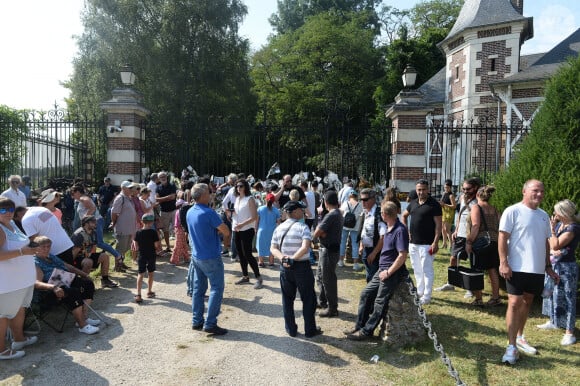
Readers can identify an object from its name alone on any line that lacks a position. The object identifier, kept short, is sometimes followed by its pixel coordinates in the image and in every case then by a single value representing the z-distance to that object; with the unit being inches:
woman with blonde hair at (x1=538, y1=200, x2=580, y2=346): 208.5
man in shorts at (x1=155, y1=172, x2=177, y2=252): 395.9
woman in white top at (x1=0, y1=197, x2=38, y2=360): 186.1
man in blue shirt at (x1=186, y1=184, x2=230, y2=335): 218.5
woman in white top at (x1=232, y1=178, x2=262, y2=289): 301.3
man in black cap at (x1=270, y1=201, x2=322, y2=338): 213.6
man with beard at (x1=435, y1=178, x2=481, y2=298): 270.5
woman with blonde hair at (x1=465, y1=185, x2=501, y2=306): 252.7
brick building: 778.8
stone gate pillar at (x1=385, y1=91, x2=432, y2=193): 500.4
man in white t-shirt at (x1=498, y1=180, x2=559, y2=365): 185.2
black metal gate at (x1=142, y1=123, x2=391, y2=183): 557.6
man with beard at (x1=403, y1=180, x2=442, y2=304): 258.4
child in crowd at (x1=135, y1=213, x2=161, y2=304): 266.5
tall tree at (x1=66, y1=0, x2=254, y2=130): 940.6
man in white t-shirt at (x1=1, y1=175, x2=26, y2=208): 348.3
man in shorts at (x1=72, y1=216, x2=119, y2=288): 261.0
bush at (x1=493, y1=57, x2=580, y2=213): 234.9
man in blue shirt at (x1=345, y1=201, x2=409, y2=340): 205.2
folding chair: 226.4
